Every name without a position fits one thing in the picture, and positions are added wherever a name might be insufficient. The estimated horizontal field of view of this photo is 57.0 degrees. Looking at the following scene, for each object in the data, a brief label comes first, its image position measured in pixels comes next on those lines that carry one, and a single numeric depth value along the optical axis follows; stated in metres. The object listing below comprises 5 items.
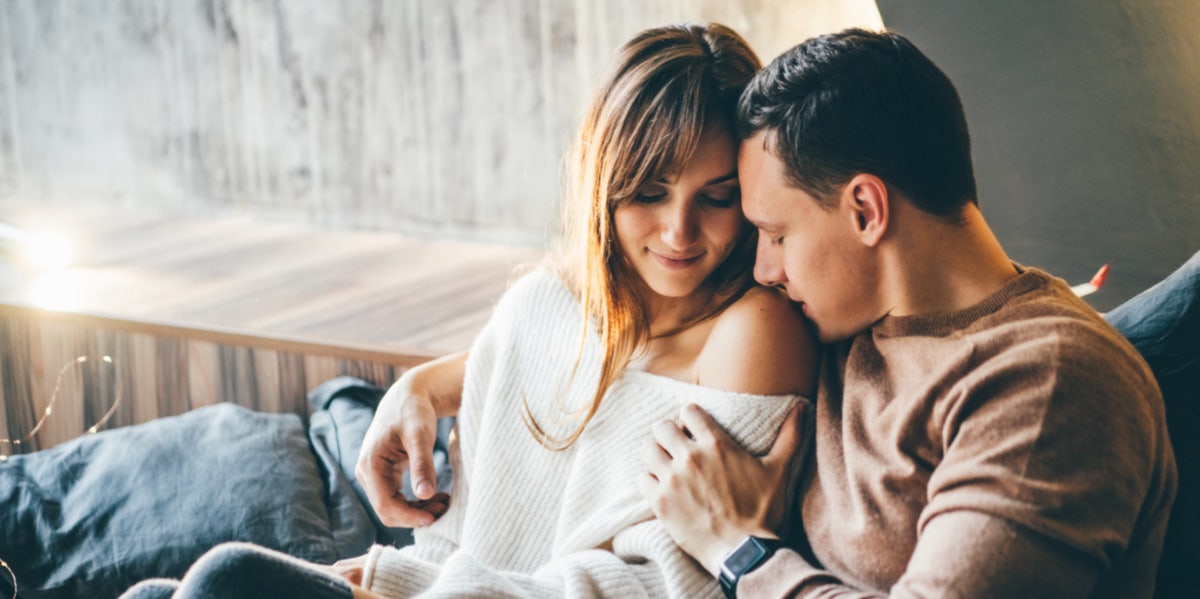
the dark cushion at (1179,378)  1.04
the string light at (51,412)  2.17
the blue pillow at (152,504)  1.68
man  0.87
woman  1.15
